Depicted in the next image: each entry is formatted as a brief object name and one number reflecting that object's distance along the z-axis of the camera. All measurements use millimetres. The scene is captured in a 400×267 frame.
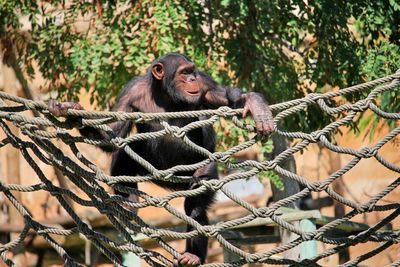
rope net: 9117
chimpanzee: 11664
